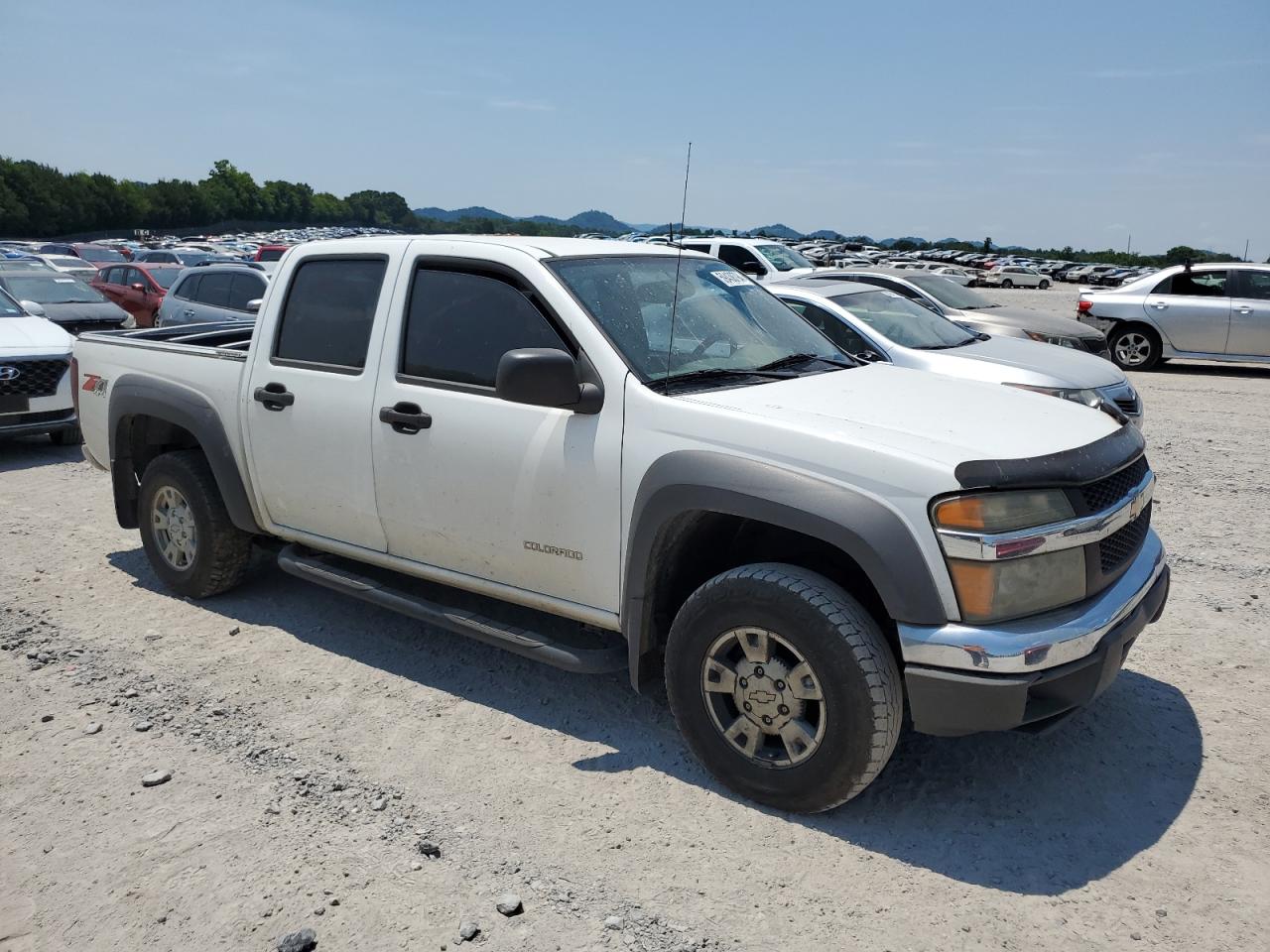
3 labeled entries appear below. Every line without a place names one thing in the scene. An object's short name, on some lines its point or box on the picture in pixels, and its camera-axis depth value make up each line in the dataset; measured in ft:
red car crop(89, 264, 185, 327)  57.16
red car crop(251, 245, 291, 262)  82.84
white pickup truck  9.93
